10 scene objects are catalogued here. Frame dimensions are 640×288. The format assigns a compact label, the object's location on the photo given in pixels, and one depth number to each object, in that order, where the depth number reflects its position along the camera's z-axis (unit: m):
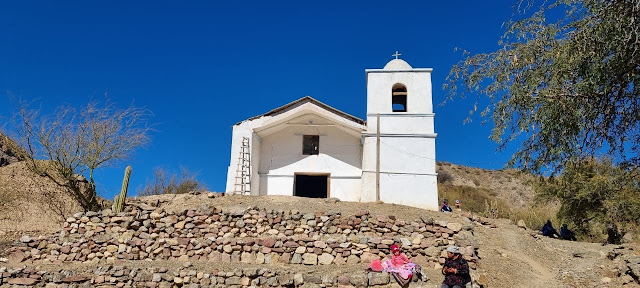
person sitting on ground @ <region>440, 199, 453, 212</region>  16.36
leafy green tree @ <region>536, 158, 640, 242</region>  15.66
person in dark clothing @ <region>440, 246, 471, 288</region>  9.06
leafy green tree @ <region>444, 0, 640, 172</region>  6.83
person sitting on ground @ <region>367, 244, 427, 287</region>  10.40
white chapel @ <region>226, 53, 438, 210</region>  16.52
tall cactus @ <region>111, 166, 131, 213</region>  13.93
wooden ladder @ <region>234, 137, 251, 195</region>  17.36
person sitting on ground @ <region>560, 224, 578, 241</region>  15.31
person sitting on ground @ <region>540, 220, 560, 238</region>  15.31
